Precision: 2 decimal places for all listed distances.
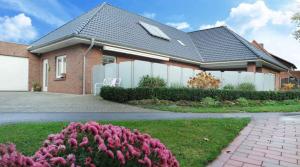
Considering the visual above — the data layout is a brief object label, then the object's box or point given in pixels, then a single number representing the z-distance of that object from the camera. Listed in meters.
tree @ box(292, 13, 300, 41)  20.62
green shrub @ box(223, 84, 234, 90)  11.38
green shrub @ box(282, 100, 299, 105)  10.06
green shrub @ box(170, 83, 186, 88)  10.56
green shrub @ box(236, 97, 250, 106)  8.89
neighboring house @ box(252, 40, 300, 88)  24.63
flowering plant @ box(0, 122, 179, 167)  1.49
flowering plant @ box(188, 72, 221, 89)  9.81
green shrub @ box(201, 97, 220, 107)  8.36
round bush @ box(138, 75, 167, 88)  9.48
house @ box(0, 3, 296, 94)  11.16
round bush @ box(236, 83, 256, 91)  11.48
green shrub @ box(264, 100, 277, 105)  9.63
